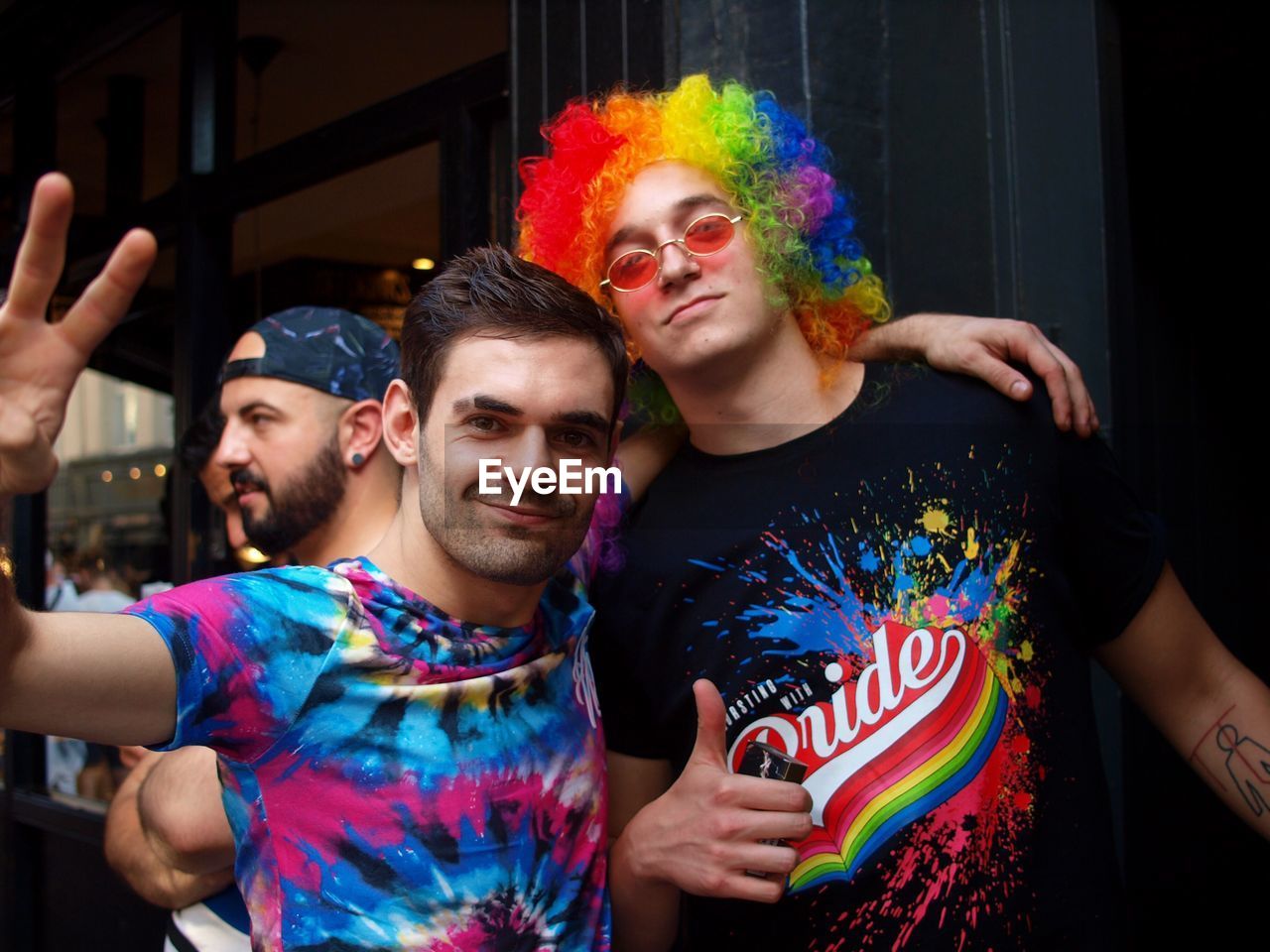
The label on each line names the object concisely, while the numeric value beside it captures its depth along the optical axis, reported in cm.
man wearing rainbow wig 175
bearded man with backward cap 214
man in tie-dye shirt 144
